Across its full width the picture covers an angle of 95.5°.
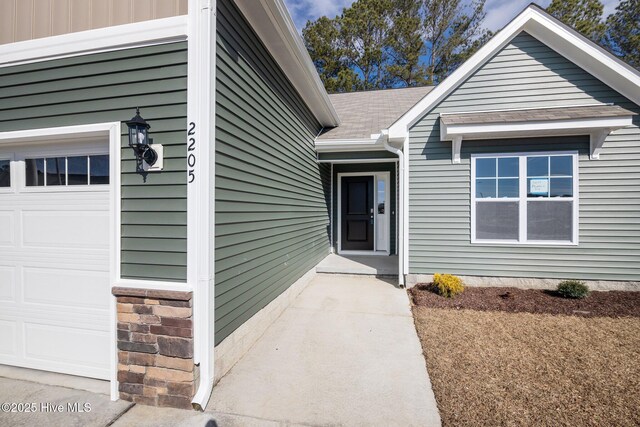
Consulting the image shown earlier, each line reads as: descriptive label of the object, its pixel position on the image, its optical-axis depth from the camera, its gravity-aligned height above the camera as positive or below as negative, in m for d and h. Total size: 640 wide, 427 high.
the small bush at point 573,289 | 4.43 -1.24
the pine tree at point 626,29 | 13.55 +8.53
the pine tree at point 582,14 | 13.41 +9.05
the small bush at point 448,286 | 4.63 -1.24
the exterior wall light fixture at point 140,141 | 2.26 +0.53
